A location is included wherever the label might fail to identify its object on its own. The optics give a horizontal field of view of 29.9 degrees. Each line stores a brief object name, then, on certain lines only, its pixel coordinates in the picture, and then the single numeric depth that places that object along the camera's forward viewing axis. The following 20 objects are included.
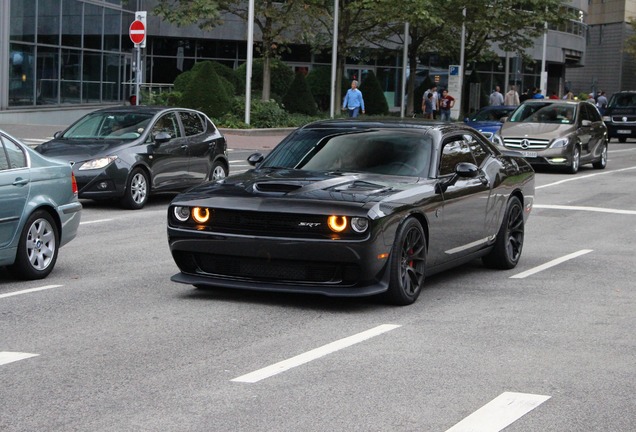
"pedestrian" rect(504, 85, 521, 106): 46.78
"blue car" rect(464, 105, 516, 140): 32.44
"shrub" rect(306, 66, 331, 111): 56.19
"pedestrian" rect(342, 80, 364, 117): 38.41
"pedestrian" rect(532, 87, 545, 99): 48.58
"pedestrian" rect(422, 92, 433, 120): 48.59
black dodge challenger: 8.71
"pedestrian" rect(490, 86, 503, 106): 50.00
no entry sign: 27.86
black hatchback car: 16.50
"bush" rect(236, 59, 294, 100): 53.53
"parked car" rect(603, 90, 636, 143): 47.59
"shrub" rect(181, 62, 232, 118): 38.84
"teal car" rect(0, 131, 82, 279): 10.00
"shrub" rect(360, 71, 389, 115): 53.22
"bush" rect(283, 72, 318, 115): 47.22
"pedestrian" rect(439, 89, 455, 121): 48.16
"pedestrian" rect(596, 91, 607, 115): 58.56
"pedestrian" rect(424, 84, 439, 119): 48.53
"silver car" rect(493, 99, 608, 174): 26.86
